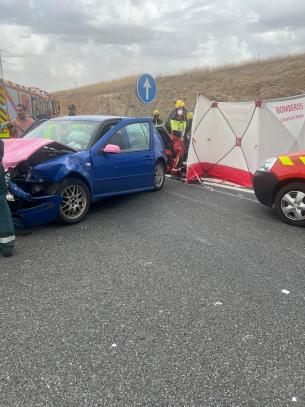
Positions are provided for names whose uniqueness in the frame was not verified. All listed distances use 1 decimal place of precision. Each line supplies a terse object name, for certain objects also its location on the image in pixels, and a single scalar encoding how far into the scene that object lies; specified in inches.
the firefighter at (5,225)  176.1
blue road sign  400.2
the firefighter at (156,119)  463.9
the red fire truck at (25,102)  568.1
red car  232.7
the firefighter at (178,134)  387.2
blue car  204.5
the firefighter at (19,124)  378.3
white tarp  338.6
